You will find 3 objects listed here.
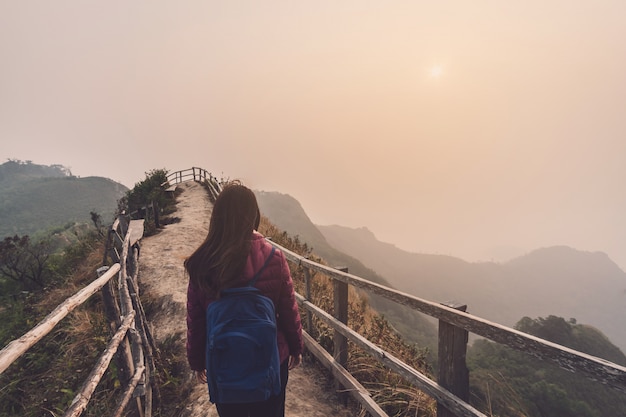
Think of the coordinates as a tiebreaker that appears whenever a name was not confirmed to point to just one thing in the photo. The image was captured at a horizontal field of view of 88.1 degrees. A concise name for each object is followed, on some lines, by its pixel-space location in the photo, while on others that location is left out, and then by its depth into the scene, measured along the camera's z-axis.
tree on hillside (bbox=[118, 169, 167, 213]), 18.80
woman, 2.01
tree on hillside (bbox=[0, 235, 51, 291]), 12.56
